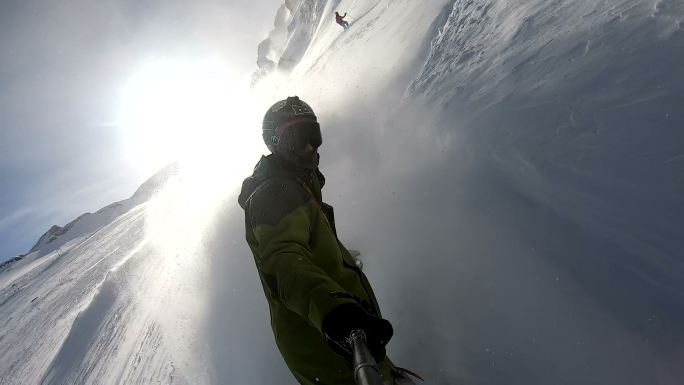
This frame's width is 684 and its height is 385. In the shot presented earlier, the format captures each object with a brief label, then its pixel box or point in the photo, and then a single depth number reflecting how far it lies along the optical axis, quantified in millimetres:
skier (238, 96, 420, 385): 1340
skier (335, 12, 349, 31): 19747
